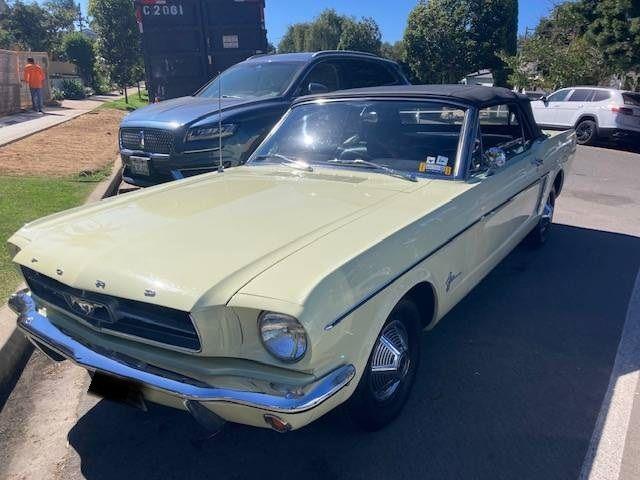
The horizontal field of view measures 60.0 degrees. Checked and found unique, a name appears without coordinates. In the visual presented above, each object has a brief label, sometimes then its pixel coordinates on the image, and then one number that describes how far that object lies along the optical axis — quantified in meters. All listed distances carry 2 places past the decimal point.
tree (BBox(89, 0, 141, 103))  23.73
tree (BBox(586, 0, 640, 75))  16.06
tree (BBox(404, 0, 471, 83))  30.97
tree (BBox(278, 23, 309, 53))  56.59
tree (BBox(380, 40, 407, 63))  56.72
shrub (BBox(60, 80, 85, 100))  26.19
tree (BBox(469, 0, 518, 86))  30.23
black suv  6.46
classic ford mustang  2.20
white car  13.47
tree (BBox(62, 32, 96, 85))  36.03
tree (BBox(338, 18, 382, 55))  50.81
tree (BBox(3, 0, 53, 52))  45.19
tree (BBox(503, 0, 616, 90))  18.27
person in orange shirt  16.77
